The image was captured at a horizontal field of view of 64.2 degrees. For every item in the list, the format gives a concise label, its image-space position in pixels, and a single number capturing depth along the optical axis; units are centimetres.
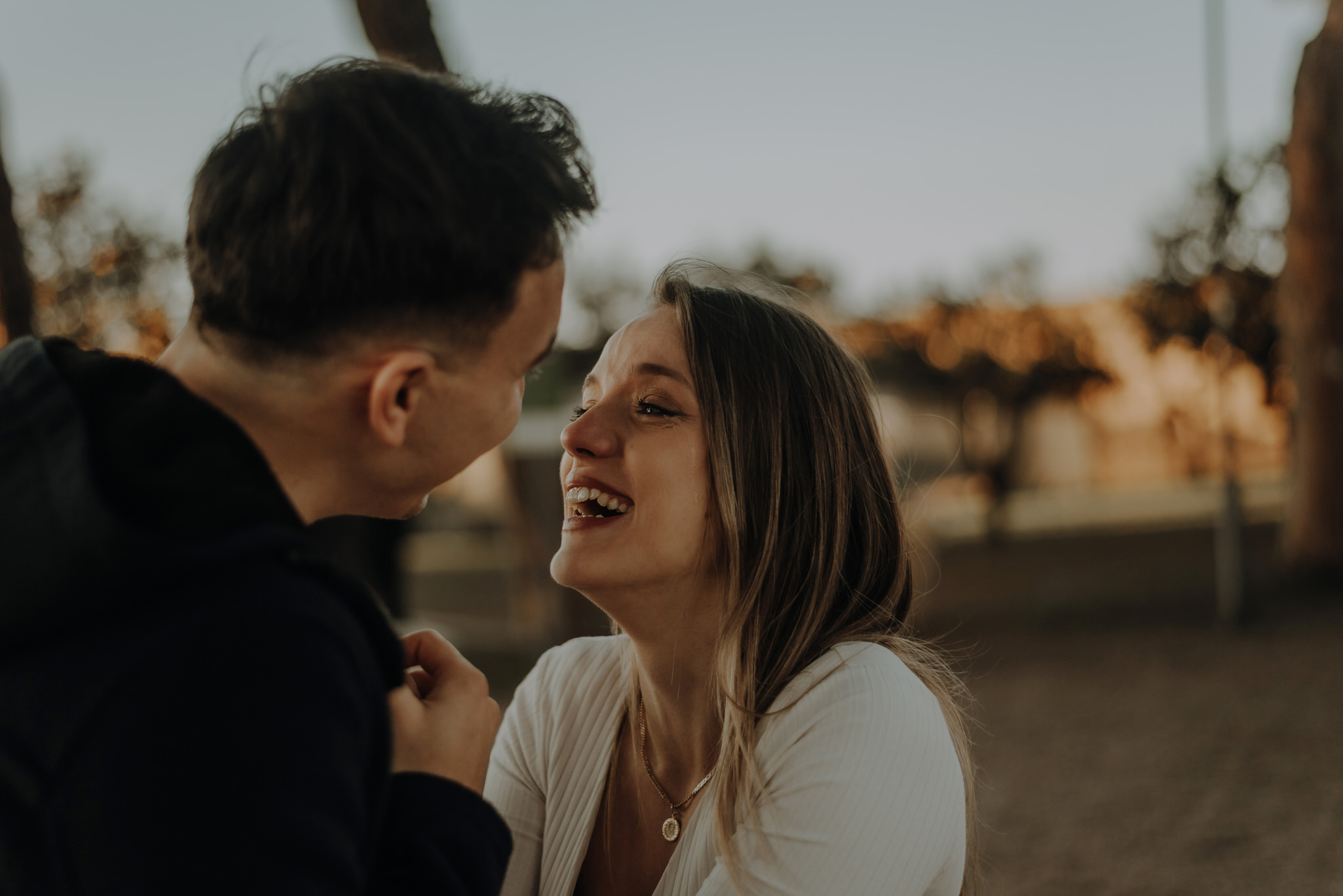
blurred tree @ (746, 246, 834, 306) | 2392
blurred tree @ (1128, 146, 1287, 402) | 1684
